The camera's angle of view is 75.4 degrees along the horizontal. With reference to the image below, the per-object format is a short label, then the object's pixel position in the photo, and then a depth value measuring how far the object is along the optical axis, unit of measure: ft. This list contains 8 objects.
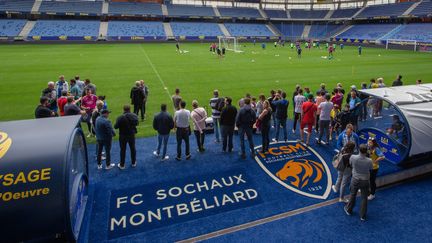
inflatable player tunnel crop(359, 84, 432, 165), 26.53
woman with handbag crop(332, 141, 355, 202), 22.16
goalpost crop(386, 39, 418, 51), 156.24
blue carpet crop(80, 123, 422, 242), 20.47
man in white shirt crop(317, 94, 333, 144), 32.49
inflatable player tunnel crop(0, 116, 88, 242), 14.35
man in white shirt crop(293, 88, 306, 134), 36.64
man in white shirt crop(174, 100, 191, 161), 29.86
